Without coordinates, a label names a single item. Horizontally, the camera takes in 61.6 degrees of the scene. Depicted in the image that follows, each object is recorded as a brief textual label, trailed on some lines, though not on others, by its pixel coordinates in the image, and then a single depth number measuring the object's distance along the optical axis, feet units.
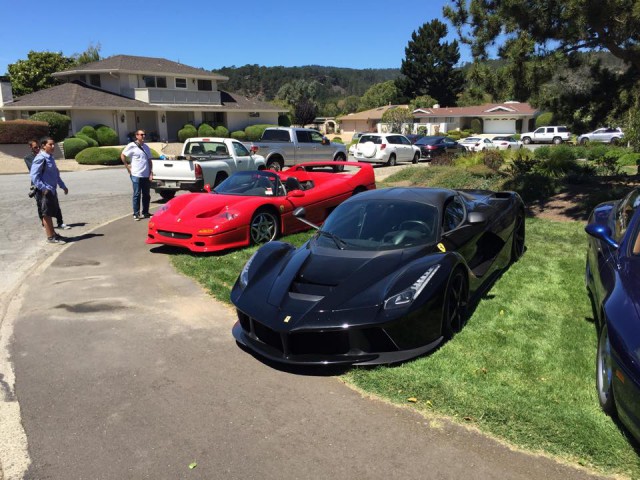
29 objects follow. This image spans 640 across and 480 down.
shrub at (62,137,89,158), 97.56
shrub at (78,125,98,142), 110.42
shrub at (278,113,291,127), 165.17
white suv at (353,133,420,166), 78.64
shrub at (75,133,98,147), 104.91
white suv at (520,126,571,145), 155.74
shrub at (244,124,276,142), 141.28
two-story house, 118.83
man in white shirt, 35.70
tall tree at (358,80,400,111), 269.23
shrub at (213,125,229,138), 134.51
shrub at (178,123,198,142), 130.00
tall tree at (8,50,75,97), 155.94
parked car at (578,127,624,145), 139.03
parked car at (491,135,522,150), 114.39
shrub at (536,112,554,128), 193.81
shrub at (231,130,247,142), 140.10
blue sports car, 9.52
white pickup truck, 41.52
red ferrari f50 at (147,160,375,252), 26.13
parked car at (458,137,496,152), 108.88
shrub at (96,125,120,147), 112.06
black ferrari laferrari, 13.35
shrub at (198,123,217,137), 132.67
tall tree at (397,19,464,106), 237.25
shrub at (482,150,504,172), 53.86
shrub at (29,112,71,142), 103.47
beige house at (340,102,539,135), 214.28
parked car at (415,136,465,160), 95.09
